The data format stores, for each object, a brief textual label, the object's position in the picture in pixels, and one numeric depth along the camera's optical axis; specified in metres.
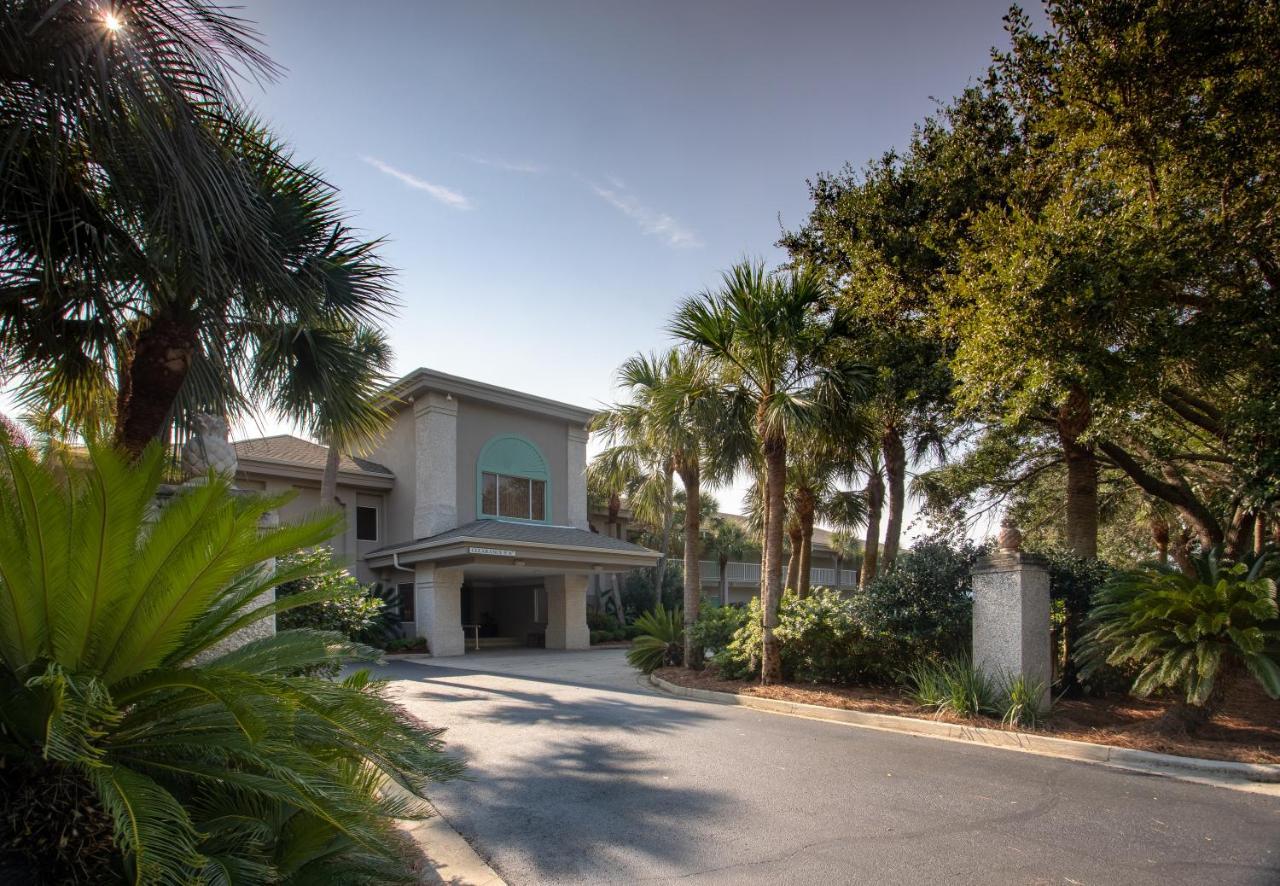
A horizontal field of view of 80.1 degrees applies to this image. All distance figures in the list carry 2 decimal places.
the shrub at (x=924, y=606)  10.95
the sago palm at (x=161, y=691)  2.94
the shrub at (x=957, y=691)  9.34
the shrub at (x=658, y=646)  15.92
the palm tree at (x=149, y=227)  5.00
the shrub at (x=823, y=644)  11.75
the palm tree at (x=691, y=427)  13.17
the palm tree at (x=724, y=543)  33.25
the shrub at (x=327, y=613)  8.42
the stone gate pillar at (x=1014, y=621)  9.38
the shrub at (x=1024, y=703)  8.83
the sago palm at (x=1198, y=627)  7.51
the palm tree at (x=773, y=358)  12.28
